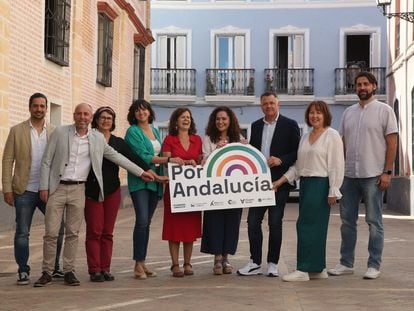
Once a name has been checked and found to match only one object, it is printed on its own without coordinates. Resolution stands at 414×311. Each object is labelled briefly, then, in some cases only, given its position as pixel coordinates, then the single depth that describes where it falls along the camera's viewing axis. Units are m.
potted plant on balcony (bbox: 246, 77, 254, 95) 33.97
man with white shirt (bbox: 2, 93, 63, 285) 8.23
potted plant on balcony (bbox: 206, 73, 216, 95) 34.22
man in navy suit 8.86
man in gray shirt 8.81
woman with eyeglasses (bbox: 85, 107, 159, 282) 8.48
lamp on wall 19.39
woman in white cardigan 8.51
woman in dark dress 8.95
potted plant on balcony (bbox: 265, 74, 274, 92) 33.84
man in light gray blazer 8.16
